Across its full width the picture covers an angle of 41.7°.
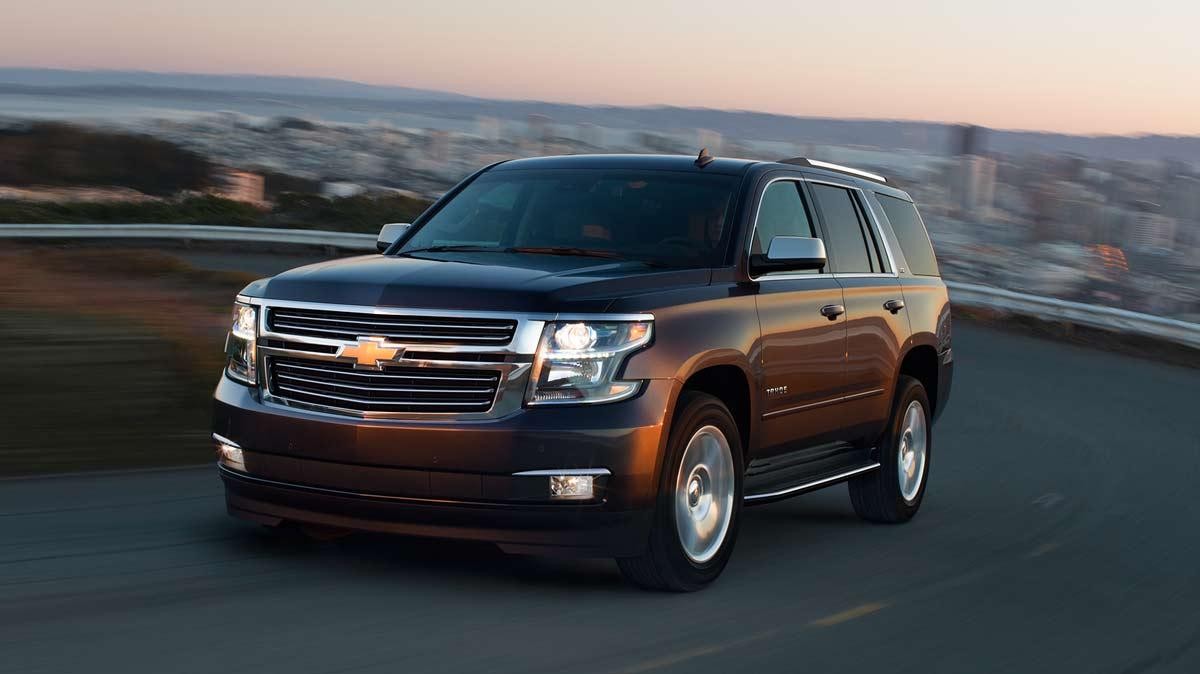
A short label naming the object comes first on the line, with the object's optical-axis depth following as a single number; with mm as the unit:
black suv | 6074
